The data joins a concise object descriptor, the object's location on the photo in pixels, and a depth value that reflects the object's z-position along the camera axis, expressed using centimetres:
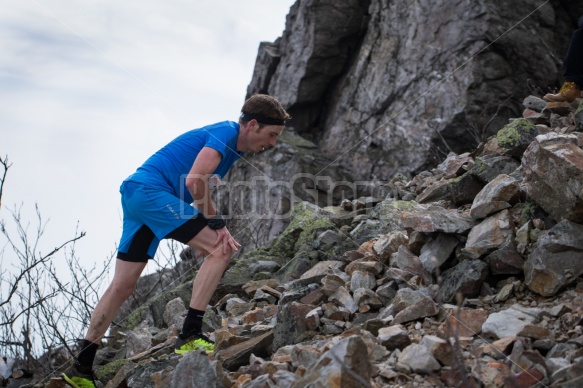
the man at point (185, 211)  520
